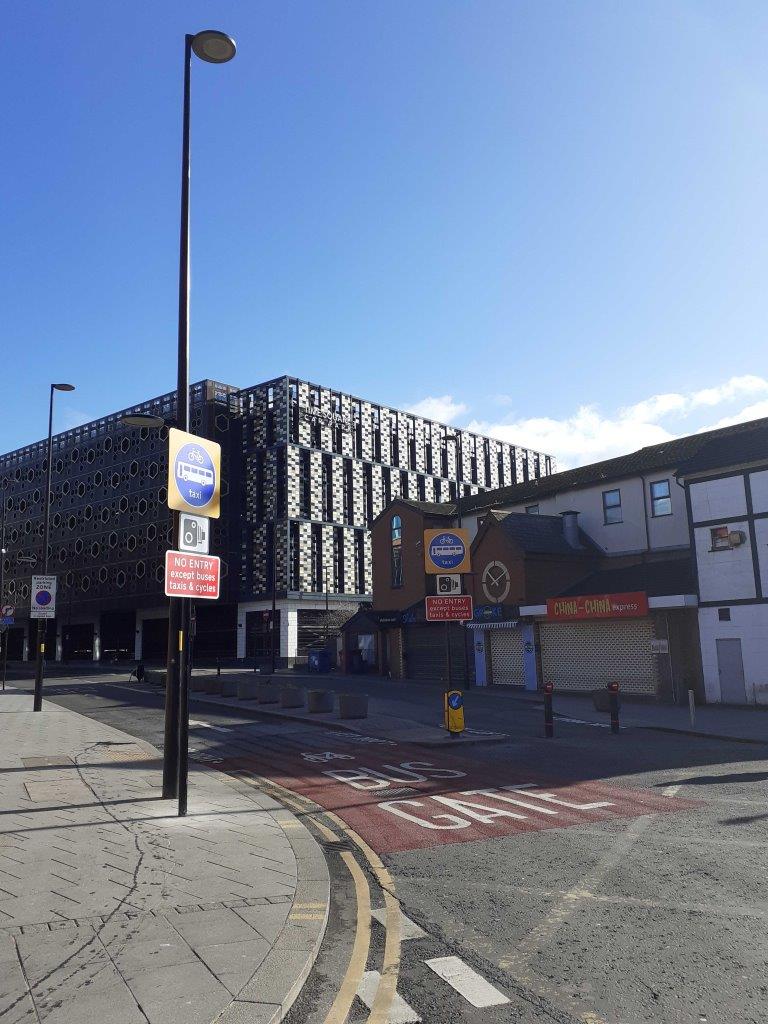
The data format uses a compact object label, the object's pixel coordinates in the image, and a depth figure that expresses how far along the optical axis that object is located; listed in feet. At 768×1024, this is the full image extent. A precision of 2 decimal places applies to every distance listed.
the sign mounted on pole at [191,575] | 32.07
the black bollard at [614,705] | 61.57
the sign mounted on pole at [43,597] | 76.95
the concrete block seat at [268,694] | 86.53
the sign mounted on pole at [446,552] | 60.64
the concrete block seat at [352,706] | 69.77
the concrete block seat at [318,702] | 74.54
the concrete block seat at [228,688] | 98.94
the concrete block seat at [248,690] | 90.94
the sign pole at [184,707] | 31.96
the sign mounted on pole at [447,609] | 60.39
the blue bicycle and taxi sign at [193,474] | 33.27
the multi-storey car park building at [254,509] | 204.95
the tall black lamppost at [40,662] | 78.79
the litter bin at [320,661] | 160.42
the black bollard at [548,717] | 58.49
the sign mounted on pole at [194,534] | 34.04
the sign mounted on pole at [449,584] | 61.41
